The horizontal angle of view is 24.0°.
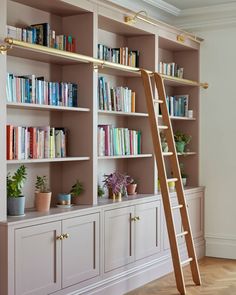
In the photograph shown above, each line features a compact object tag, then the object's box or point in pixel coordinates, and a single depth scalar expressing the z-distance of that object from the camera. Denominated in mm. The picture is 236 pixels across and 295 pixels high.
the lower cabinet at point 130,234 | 4734
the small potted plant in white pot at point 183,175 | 6368
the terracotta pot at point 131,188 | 5406
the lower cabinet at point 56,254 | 3783
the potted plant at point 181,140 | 6191
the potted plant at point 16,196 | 3910
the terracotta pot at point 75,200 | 4671
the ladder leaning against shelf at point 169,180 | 4844
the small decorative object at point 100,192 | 5021
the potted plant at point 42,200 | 4199
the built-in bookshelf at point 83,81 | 4254
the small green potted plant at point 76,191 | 4629
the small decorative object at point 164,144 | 5859
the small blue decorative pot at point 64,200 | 4496
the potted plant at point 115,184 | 5031
